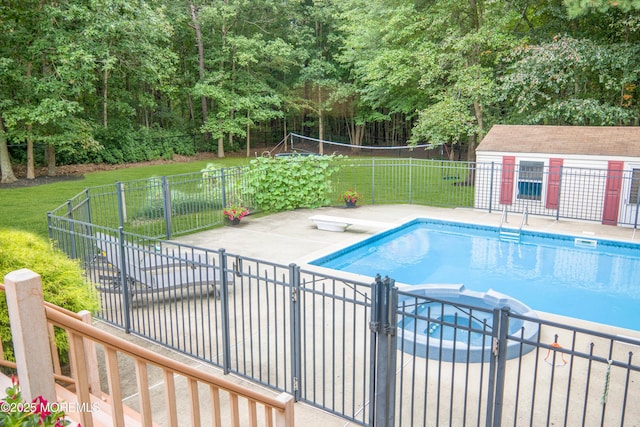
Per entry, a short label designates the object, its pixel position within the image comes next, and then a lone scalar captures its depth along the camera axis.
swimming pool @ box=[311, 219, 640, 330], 8.93
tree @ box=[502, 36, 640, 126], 14.28
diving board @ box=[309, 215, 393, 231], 12.00
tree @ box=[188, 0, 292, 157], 27.98
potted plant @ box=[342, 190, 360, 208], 15.04
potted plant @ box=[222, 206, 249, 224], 12.64
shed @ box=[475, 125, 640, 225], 12.87
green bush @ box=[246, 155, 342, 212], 13.90
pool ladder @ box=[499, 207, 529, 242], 12.41
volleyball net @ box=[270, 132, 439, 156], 35.53
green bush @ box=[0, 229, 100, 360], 4.56
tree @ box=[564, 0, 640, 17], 11.02
